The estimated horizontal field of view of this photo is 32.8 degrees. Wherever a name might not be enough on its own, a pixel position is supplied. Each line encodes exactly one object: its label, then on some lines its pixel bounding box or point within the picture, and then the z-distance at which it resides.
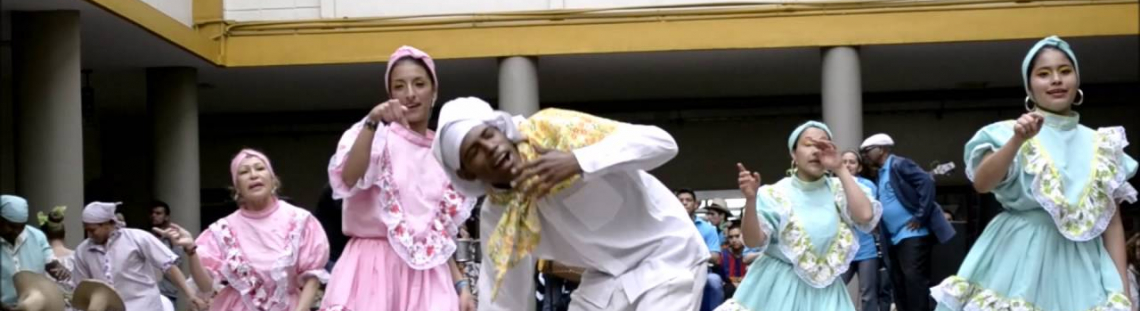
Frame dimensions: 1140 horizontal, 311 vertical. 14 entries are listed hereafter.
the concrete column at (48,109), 16.59
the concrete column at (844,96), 19.45
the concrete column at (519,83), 19.64
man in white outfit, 5.96
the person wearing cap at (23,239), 9.00
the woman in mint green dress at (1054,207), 7.77
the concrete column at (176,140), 20.25
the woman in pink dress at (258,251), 8.81
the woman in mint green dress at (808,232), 9.54
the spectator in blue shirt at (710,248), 13.05
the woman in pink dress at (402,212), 7.79
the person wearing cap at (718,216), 16.89
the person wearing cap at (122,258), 12.78
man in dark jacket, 13.06
